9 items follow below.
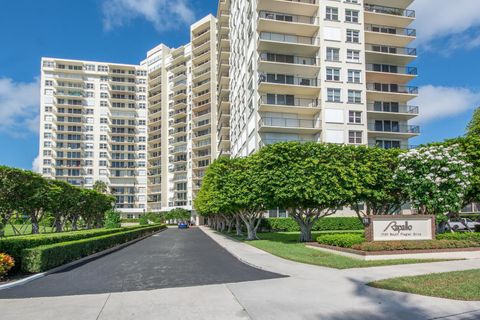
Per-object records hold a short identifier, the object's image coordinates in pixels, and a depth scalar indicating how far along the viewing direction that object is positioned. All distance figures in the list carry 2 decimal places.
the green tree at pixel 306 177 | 26.25
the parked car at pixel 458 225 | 43.22
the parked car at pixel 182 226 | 79.40
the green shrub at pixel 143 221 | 86.44
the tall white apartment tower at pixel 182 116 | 96.19
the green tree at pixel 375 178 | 27.59
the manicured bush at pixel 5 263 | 13.05
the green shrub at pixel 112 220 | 59.88
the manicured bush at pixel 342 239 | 19.53
